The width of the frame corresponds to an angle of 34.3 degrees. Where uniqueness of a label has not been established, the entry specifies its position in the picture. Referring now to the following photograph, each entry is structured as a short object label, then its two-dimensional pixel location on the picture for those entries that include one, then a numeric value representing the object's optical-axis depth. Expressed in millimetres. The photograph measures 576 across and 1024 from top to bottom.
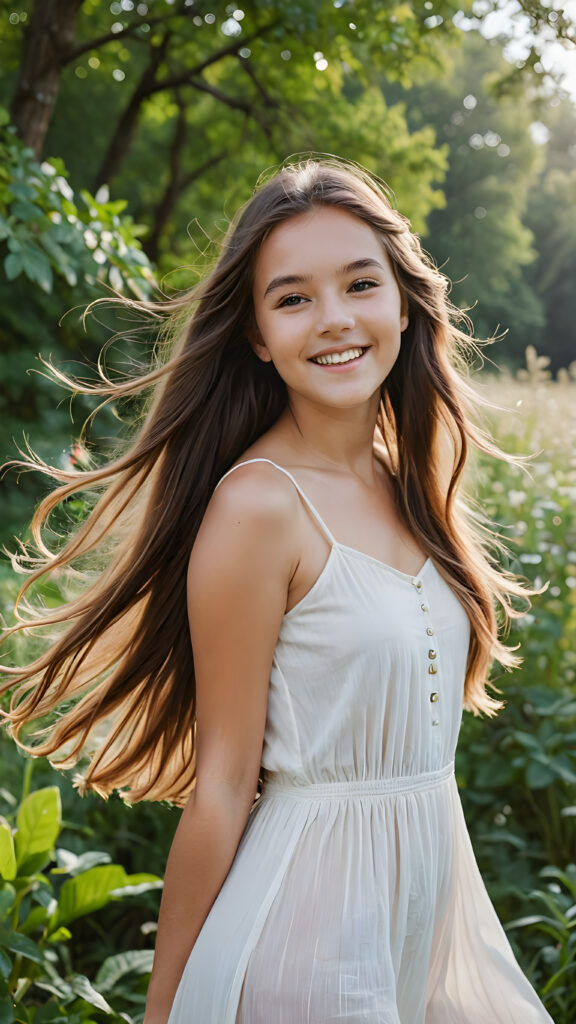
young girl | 1510
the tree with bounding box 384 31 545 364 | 26406
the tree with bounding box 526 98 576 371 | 35875
